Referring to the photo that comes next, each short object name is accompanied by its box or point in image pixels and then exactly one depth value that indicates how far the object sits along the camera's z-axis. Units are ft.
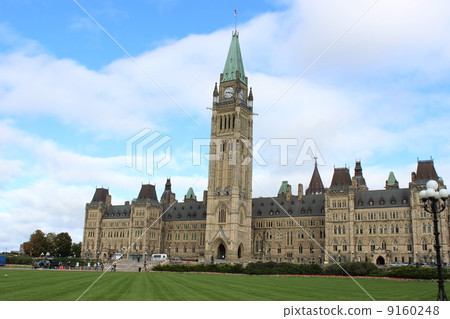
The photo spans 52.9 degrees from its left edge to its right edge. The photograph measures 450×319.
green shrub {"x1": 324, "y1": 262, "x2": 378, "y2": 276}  179.73
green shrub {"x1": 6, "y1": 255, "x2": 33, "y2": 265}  277.44
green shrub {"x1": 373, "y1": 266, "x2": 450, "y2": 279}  145.07
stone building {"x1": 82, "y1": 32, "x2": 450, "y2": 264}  304.09
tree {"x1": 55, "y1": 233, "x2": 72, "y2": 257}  432.25
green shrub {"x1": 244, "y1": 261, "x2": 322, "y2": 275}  185.52
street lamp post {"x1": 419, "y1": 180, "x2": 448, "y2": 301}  67.51
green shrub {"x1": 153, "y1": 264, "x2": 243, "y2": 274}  204.54
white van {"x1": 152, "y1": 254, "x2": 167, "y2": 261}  356.07
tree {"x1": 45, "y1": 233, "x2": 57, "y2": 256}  424.46
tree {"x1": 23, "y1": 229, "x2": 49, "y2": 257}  416.87
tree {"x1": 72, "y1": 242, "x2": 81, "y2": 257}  468.42
